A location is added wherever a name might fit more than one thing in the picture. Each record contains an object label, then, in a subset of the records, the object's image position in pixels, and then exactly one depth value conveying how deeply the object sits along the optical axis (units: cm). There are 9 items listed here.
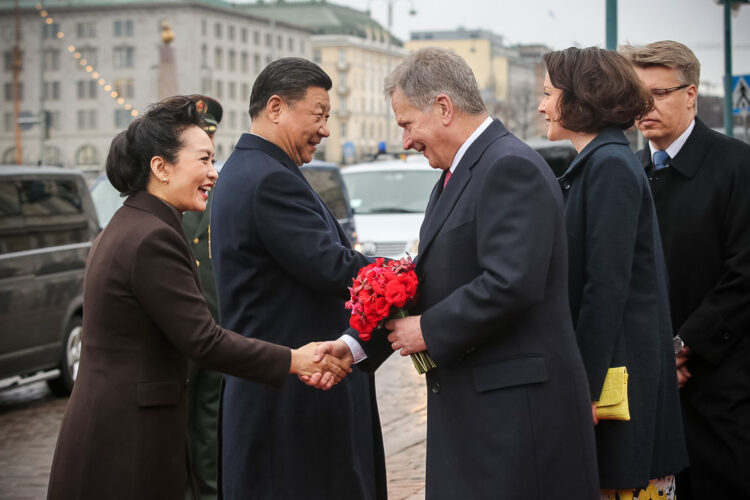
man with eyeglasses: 411
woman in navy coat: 354
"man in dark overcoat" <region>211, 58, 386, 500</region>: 403
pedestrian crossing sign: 2051
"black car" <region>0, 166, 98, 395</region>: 921
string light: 10280
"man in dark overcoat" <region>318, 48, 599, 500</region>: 316
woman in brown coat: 338
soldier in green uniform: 573
